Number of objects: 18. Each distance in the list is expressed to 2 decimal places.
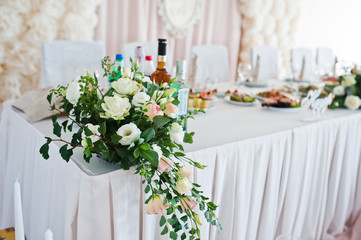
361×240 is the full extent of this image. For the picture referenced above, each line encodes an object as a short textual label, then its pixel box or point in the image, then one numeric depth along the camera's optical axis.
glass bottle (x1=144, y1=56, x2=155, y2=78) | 1.15
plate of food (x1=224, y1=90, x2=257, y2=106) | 1.79
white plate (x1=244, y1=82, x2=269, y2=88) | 2.30
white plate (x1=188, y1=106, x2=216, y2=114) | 1.58
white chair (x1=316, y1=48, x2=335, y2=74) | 3.79
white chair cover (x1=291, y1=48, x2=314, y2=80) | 3.43
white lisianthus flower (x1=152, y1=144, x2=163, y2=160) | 0.81
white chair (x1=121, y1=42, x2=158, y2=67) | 2.31
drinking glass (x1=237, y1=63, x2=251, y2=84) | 2.30
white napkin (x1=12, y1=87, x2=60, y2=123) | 1.31
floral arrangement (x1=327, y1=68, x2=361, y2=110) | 1.80
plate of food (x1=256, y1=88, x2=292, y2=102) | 1.86
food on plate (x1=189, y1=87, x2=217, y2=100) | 1.74
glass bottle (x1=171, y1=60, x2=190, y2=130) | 1.11
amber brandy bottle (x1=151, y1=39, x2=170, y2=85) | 1.04
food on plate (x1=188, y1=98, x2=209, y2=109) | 1.58
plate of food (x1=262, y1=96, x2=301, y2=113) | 1.67
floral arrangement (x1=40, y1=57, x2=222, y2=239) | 0.80
